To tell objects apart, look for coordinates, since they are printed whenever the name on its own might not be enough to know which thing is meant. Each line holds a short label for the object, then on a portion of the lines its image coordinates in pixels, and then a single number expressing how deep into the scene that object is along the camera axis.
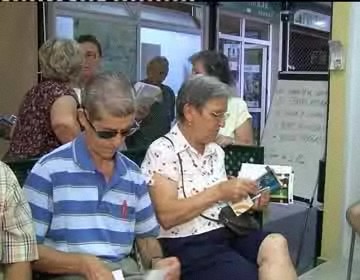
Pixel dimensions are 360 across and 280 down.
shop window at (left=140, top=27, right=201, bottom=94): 5.06
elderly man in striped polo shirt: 1.59
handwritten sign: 3.91
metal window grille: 2.26
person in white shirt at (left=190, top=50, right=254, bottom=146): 2.88
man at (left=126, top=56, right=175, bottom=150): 2.95
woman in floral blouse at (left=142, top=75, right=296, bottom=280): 1.89
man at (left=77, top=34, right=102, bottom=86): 2.87
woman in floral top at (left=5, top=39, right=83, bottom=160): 2.29
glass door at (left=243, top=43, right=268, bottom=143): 4.50
